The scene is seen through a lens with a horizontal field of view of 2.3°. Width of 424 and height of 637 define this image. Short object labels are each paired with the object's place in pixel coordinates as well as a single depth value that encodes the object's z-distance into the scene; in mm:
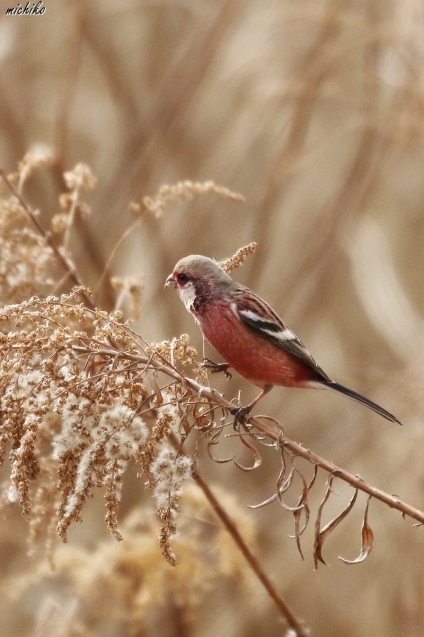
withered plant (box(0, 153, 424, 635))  5172
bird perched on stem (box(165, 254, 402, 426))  5315
